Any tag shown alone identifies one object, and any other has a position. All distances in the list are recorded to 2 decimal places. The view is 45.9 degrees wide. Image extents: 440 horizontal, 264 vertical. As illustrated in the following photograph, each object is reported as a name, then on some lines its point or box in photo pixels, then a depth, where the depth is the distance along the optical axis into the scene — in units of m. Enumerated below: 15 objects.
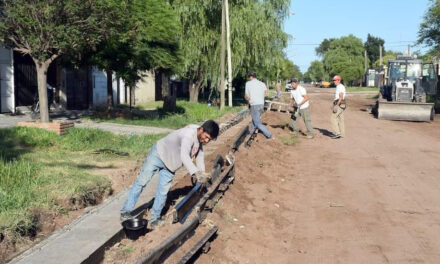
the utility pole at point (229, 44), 28.85
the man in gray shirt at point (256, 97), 15.44
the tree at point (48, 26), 13.45
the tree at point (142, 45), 17.28
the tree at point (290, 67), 99.15
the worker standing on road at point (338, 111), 16.05
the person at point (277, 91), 42.89
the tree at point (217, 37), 29.39
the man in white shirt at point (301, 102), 16.67
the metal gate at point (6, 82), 19.80
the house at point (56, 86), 20.11
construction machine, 24.58
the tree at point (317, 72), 138.94
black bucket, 6.19
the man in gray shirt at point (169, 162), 6.39
